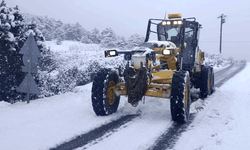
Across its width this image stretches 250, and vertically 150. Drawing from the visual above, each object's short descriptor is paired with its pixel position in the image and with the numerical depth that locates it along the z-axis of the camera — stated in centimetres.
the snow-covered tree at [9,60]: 983
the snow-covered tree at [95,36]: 5788
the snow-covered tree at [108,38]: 4581
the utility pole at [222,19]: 4367
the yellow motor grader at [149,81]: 511
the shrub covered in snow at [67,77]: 1105
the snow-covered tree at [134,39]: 4812
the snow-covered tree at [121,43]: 4620
